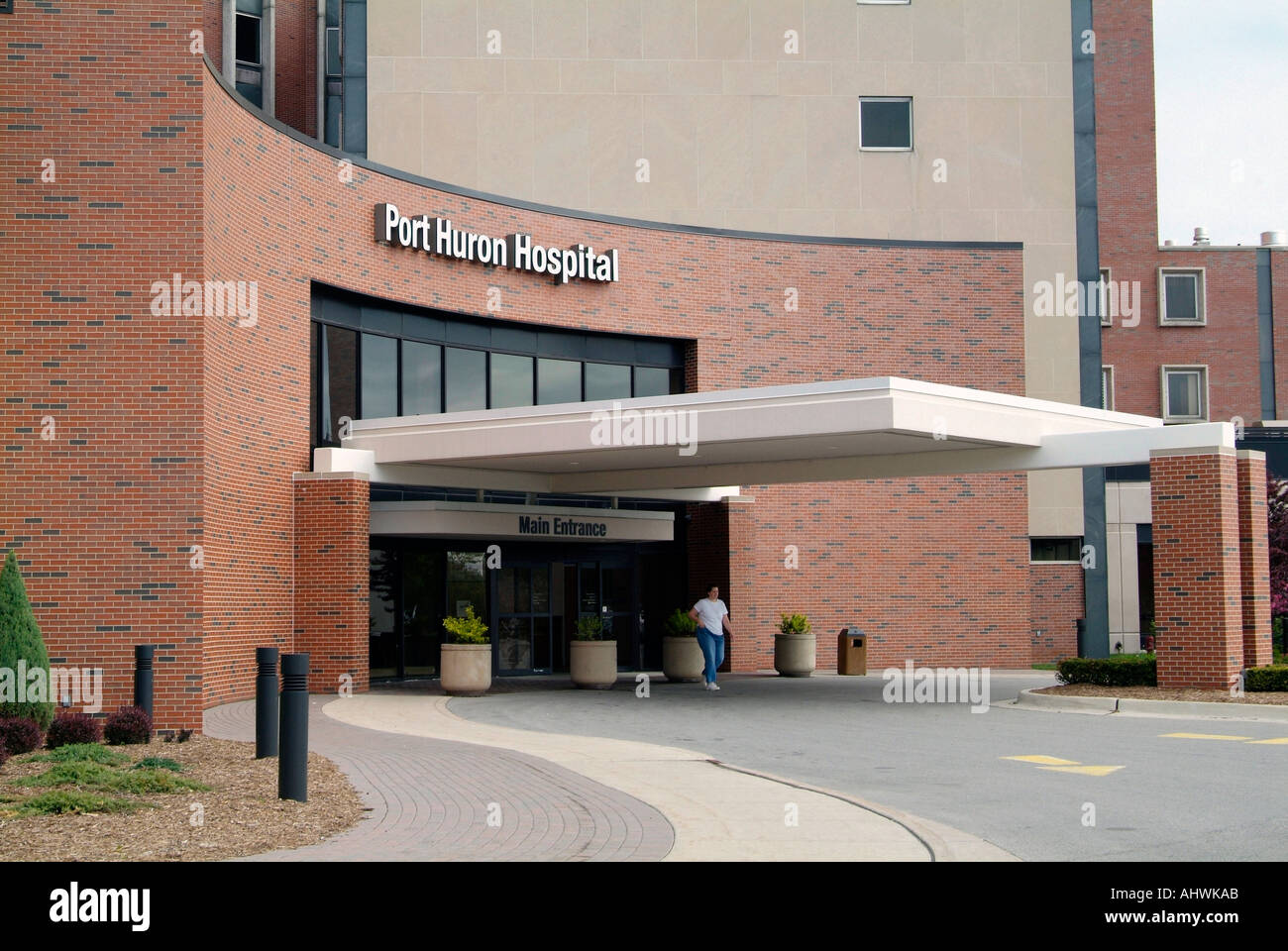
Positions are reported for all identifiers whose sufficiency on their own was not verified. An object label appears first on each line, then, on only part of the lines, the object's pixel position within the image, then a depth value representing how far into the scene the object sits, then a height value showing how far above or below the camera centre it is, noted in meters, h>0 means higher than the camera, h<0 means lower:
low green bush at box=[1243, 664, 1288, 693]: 18.55 -1.87
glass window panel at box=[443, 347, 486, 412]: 25.91 +3.11
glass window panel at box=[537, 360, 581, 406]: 27.41 +3.19
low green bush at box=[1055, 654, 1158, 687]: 19.78 -1.86
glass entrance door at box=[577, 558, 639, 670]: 28.62 -1.12
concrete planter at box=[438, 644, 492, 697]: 21.89 -1.89
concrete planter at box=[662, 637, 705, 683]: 25.47 -2.08
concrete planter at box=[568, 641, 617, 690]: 23.61 -1.98
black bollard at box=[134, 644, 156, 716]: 14.91 -1.32
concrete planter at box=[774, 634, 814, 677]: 26.94 -2.12
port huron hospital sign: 24.12 +5.39
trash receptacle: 27.80 -2.19
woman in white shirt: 23.33 -1.42
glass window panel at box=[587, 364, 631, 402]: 28.03 +3.25
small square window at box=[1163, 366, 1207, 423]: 42.88 +4.43
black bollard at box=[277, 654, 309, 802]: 10.49 -1.52
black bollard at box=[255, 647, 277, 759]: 12.63 -1.38
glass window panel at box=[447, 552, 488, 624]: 26.11 -0.68
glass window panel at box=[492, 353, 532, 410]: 26.70 +3.14
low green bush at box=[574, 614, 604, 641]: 24.00 -1.43
